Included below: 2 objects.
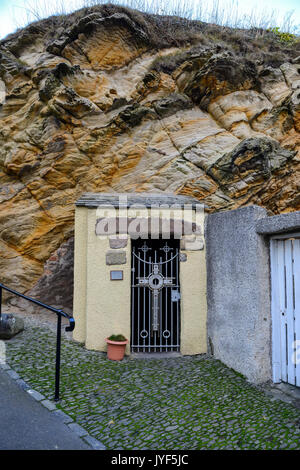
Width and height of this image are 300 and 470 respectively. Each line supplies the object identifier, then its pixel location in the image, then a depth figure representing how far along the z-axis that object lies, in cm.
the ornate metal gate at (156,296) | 652
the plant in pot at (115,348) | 600
